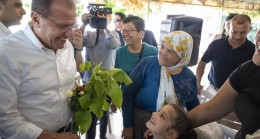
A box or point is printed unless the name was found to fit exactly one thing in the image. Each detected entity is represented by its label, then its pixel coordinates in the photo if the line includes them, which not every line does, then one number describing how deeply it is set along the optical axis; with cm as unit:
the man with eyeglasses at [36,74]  110
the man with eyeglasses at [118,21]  419
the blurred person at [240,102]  126
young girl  150
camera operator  312
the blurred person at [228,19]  384
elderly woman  177
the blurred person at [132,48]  259
